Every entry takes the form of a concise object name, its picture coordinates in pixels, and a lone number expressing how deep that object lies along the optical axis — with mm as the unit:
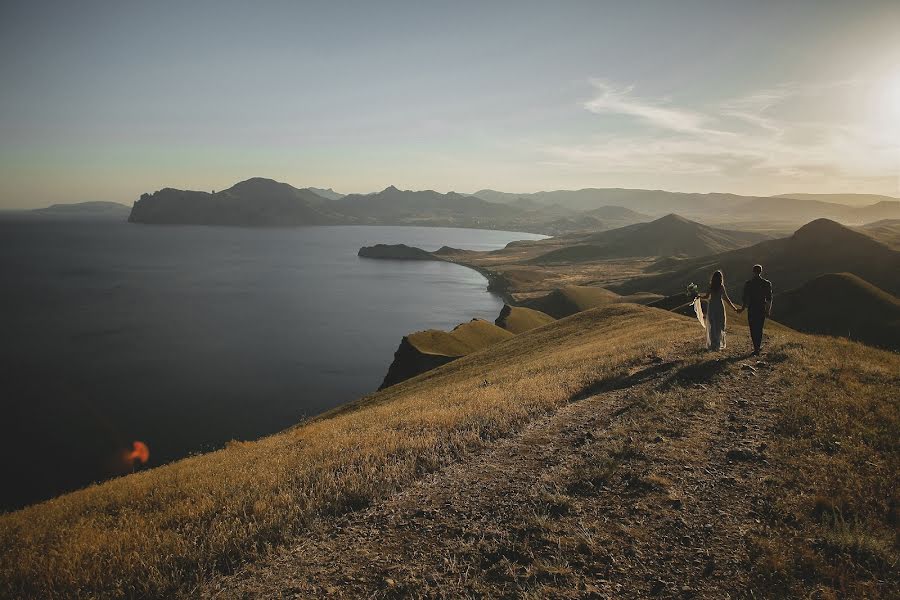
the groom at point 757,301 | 16172
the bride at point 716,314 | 17484
